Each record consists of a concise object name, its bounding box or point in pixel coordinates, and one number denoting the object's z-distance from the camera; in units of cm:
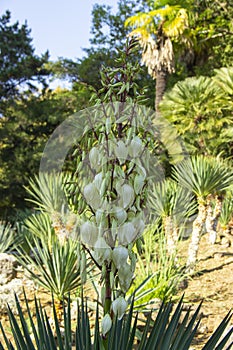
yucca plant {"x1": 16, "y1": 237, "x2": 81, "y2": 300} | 394
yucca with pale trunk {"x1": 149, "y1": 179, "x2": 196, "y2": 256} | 577
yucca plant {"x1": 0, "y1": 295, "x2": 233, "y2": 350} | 168
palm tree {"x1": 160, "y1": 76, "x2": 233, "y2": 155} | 970
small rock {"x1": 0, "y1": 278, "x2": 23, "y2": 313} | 430
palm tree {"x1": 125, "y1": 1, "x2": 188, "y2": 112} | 1160
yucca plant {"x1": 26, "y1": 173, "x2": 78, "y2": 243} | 531
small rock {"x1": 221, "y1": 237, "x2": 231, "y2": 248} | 656
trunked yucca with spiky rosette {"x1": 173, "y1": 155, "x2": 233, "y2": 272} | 526
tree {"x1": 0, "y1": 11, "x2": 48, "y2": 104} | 1256
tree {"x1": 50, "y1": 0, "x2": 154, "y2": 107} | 1580
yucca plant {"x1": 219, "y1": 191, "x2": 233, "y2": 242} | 701
